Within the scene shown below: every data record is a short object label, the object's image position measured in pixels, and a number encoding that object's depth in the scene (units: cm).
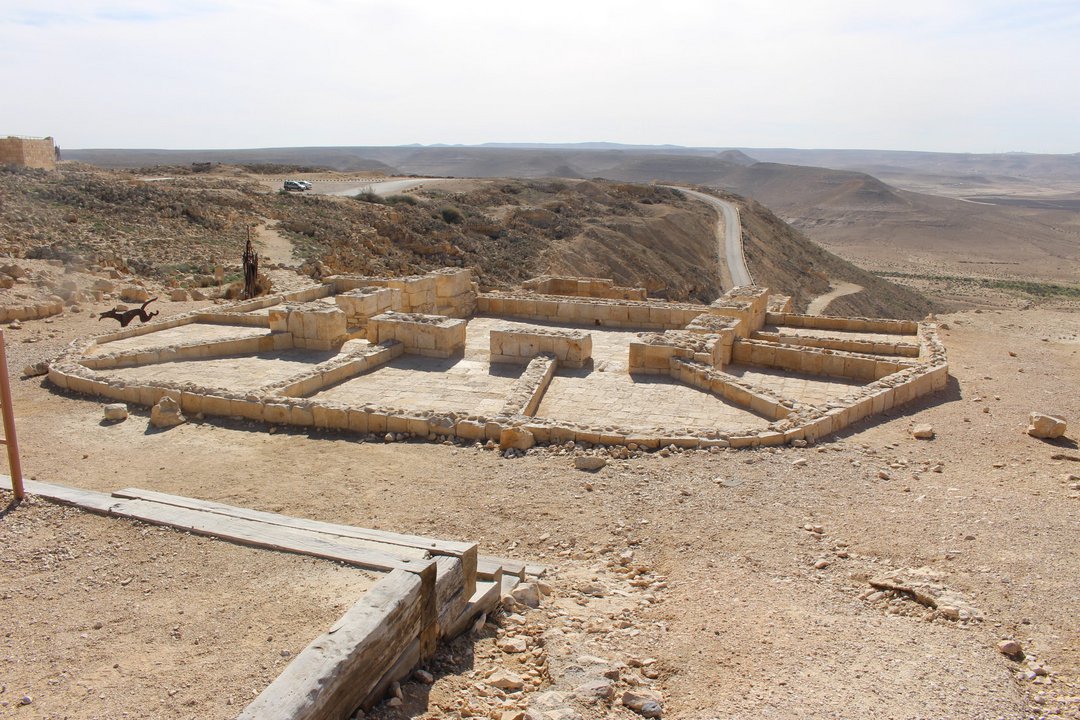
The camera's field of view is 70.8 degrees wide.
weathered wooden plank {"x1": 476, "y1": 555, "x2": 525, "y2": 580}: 526
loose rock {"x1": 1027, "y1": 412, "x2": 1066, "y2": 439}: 884
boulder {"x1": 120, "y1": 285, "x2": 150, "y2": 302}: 1748
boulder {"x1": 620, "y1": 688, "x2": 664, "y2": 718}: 423
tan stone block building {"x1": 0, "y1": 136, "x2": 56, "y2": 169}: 3222
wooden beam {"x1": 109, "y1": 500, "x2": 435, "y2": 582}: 461
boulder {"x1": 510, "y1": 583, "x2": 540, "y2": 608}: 534
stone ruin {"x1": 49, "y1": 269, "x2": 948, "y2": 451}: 951
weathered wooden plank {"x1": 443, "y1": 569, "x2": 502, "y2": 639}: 473
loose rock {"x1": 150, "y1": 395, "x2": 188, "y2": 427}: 954
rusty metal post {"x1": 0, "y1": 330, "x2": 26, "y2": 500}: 547
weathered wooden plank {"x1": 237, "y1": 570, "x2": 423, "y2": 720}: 338
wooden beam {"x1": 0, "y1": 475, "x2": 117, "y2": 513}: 549
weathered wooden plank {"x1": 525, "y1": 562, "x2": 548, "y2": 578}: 595
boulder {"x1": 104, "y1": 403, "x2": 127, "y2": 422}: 968
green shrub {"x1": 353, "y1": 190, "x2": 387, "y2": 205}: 3619
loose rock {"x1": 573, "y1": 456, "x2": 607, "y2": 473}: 825
